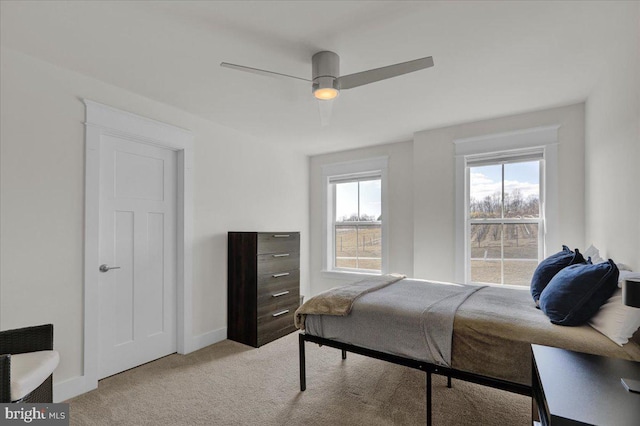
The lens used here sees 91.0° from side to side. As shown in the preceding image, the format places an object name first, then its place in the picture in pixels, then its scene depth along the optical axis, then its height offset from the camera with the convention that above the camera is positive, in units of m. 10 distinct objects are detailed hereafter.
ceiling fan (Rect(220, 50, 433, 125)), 1.98 +0.90
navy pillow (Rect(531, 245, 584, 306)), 2.20 -0.39
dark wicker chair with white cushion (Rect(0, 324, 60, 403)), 1.47 -0.81
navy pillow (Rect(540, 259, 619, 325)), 1.66 -0.42
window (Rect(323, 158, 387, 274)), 4.69 -0.01
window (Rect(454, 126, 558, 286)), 3.31 +0.13
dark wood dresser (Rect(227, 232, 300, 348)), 3.48 -0.84
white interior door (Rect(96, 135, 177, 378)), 2.77 -0.37
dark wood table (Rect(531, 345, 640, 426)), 0.94 -0.60
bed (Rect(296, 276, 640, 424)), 1.67 -0.69
